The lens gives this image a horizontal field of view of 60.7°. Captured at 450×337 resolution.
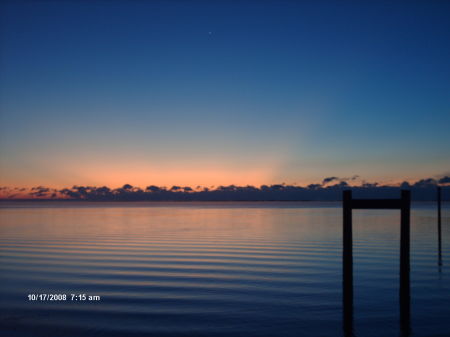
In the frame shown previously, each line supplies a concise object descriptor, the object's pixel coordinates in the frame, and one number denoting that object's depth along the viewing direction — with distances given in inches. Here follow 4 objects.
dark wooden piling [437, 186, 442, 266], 857.5
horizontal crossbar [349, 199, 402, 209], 448.8
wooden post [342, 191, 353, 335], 458.6
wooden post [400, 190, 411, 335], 462.9
